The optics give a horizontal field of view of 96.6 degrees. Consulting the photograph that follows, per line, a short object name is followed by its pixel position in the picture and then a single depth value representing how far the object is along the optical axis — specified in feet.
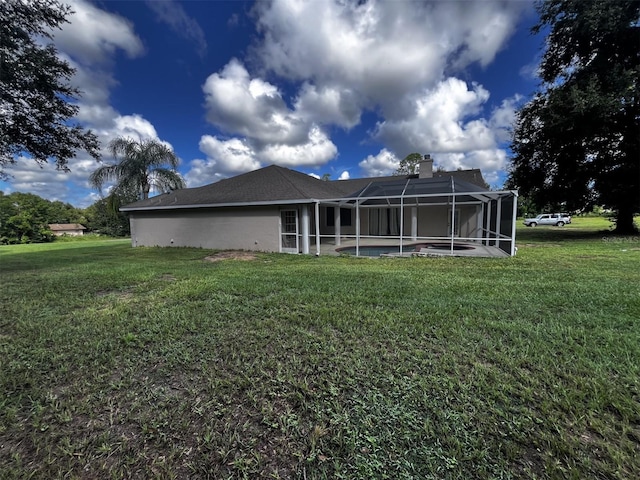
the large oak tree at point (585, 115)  44.93
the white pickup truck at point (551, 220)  106.41
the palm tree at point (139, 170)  73.97
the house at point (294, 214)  39.29
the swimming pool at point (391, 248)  39.39
